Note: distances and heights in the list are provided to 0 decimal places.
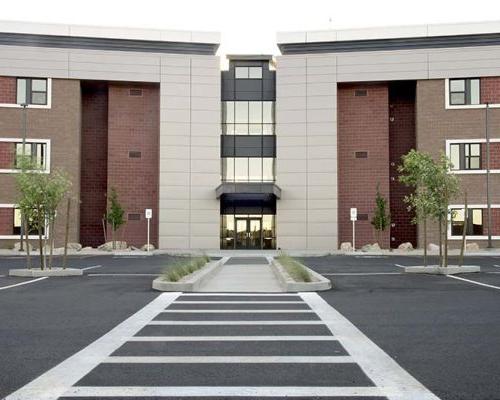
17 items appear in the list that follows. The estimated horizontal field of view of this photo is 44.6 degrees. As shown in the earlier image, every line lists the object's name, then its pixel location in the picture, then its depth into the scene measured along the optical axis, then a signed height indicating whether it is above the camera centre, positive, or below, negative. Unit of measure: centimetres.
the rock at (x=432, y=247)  3878 -192
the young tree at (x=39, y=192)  2052 +79
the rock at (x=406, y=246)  3988 -192
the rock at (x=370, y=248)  3841 -197
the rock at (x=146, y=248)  4025 -212
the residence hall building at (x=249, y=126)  3994 +618
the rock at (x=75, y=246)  3912 -196
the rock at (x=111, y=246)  3938 -197
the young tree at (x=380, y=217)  3931 -1
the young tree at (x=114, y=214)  3944 +12
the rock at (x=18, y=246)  3872 -196
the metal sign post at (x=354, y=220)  3878 -22
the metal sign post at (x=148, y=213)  3928 +19
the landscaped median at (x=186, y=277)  1502 -167
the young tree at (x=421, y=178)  2084 +135
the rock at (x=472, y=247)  3777 -186
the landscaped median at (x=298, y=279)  1495 -166
